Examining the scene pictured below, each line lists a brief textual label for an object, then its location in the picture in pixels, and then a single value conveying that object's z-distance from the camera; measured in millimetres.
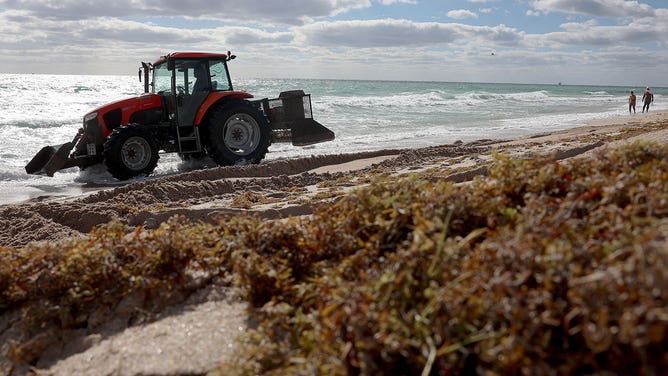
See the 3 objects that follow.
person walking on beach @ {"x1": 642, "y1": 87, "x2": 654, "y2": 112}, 28127
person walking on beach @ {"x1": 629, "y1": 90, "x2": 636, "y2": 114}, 27592
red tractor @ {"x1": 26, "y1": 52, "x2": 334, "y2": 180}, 9844
